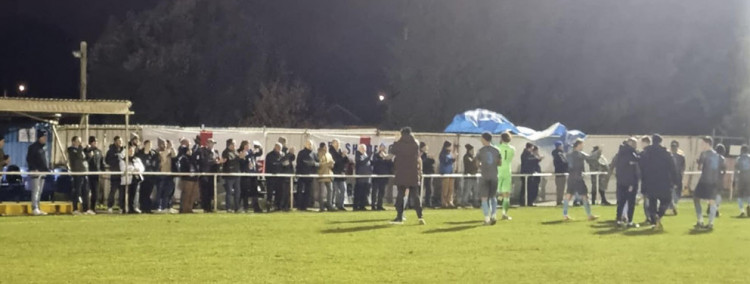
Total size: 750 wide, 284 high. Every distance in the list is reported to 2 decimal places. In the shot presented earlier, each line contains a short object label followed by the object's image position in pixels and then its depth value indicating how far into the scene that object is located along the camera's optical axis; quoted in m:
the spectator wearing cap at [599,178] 32.16
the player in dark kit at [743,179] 26.05
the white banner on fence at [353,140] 30.52
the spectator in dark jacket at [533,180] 31.28
